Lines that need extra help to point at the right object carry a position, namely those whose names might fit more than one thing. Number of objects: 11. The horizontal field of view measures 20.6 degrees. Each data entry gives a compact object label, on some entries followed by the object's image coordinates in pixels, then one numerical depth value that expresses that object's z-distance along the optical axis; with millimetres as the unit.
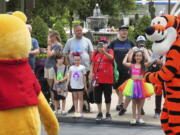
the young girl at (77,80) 10211
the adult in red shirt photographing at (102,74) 10008
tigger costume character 5770
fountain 32506
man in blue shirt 10545
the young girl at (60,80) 10500
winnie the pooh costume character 4703
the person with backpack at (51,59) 10762
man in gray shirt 10719
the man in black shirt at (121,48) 10672
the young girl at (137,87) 9617
